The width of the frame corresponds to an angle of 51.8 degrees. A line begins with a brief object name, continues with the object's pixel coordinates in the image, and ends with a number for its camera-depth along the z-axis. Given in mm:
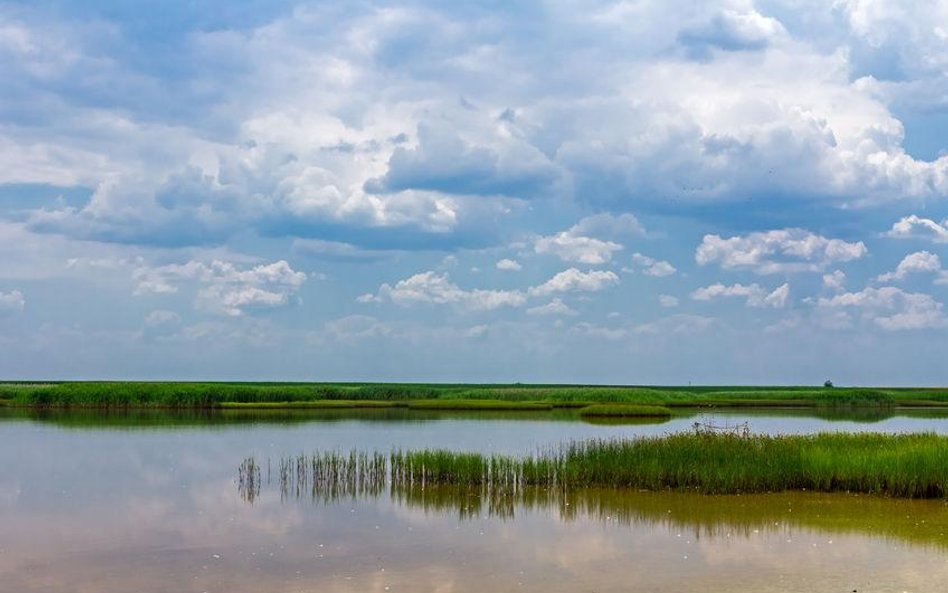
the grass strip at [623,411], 62694
